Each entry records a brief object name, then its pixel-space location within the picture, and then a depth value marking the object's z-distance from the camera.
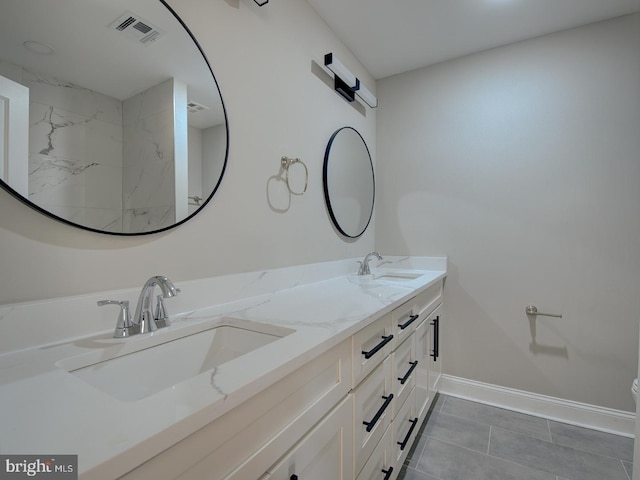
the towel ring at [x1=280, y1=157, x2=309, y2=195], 1.53
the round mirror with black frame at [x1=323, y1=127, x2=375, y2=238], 1.93
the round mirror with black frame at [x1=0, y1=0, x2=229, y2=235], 0.72
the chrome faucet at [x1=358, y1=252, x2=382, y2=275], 2.12
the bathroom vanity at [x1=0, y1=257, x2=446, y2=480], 0.42
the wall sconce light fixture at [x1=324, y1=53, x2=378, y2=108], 1.81
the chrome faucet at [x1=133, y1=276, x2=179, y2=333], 0.83
